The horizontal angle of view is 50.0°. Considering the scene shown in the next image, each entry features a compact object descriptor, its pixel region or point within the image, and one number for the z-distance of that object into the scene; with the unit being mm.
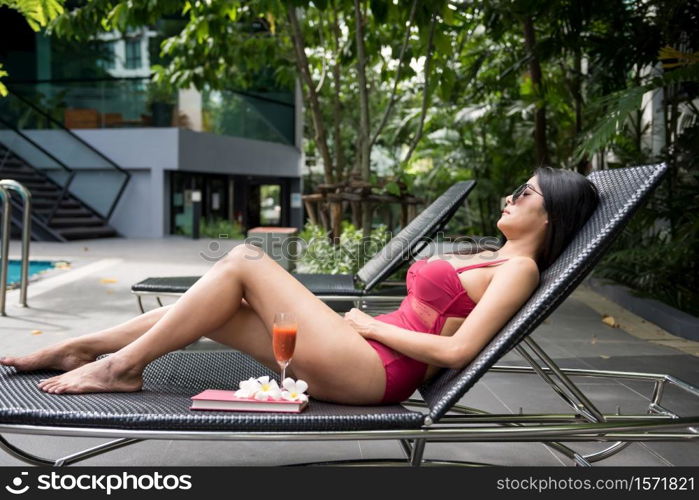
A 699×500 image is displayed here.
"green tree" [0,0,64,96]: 4527
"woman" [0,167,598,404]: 2344
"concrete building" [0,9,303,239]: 17609
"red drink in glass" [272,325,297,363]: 2203
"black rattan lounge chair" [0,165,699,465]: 1996
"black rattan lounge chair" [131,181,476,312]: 4562
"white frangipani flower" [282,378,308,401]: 2172
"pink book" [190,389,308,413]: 2115
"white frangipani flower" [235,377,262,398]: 2166
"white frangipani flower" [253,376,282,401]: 2145
